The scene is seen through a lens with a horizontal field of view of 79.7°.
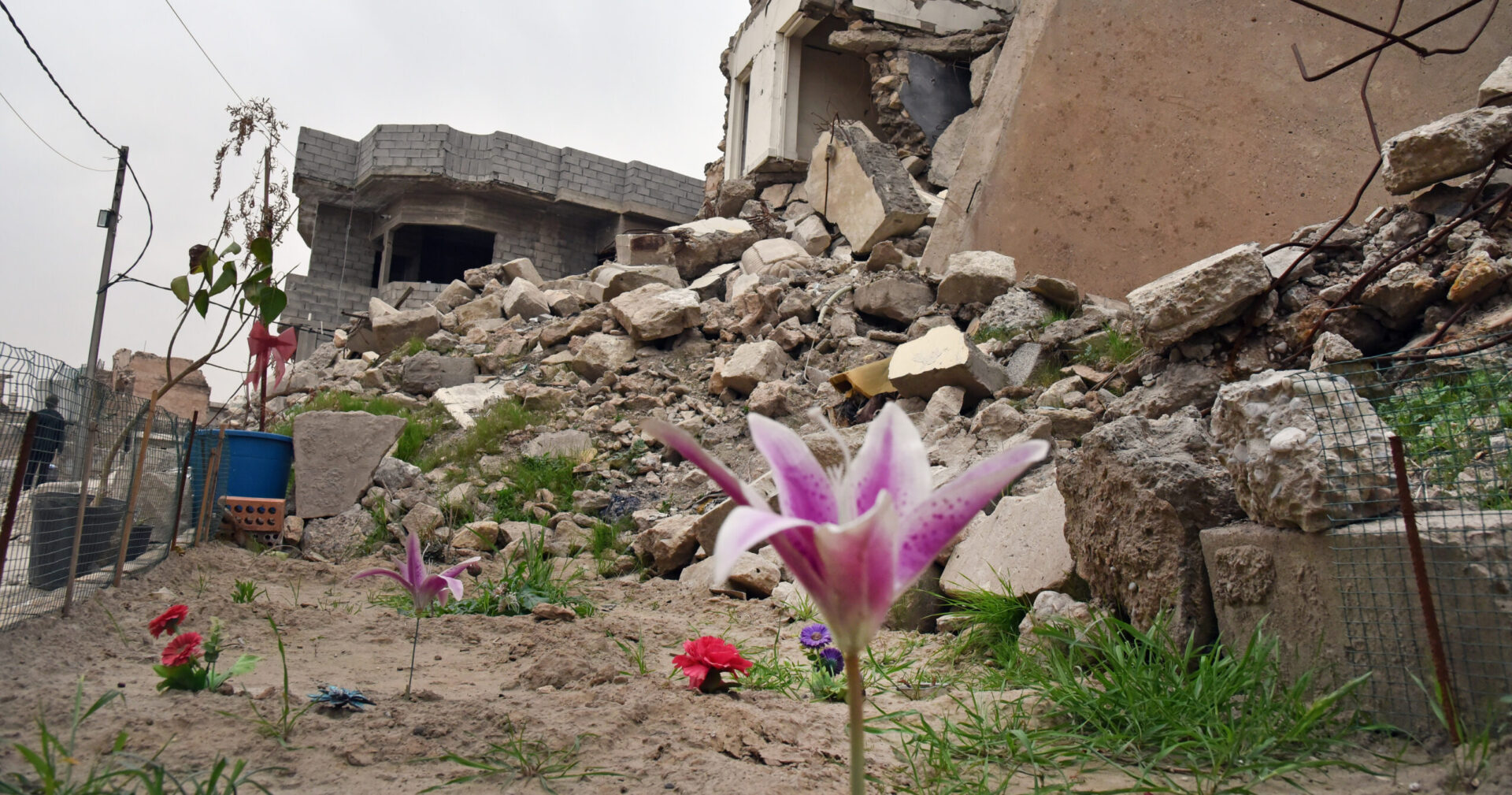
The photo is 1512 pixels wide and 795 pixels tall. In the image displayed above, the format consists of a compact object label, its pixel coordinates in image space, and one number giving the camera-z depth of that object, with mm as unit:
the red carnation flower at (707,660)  2420
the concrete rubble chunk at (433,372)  8320
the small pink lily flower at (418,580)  2426
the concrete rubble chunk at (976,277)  6727
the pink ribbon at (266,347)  4750
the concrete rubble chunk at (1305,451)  2041
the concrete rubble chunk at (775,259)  9234
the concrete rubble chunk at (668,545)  4859
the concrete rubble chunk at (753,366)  6828
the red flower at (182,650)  2086
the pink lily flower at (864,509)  758
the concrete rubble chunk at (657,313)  8070
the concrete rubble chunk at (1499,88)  4562
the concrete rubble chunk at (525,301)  9922
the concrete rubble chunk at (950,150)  11570
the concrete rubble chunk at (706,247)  10461
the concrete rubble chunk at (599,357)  7855
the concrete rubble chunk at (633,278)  9266
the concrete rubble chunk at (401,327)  9719
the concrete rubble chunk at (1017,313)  6316
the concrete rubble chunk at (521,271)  11586
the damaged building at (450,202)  15891
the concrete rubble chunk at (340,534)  5504
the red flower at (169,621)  2320
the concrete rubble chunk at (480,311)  10148
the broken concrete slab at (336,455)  5809
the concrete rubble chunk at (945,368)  5406
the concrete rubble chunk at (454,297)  10969
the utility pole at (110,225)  8094
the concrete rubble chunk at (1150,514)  2420
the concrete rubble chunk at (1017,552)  3061
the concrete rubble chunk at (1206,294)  4238
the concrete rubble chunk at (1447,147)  4000
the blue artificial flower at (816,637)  2816
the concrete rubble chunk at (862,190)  9109
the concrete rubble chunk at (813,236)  9992
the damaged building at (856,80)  12516
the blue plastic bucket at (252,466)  5348
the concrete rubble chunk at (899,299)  7129
